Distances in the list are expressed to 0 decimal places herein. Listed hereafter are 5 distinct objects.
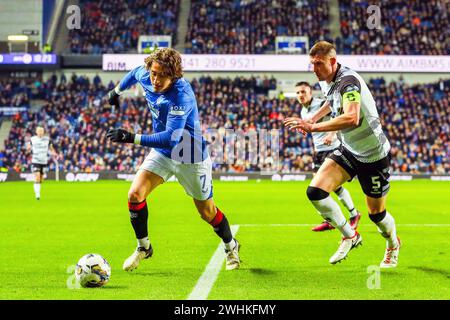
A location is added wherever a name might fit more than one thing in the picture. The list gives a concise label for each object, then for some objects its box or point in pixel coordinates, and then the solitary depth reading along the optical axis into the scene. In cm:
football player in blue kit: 763
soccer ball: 690
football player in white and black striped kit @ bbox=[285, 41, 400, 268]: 782
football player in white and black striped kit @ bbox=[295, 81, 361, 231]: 1229
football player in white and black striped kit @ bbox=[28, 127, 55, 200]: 2331
